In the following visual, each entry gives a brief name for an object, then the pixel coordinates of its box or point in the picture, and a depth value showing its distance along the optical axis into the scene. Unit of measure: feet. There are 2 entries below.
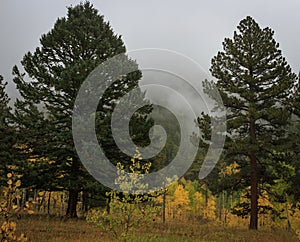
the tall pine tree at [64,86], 51.70
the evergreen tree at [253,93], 56.24
